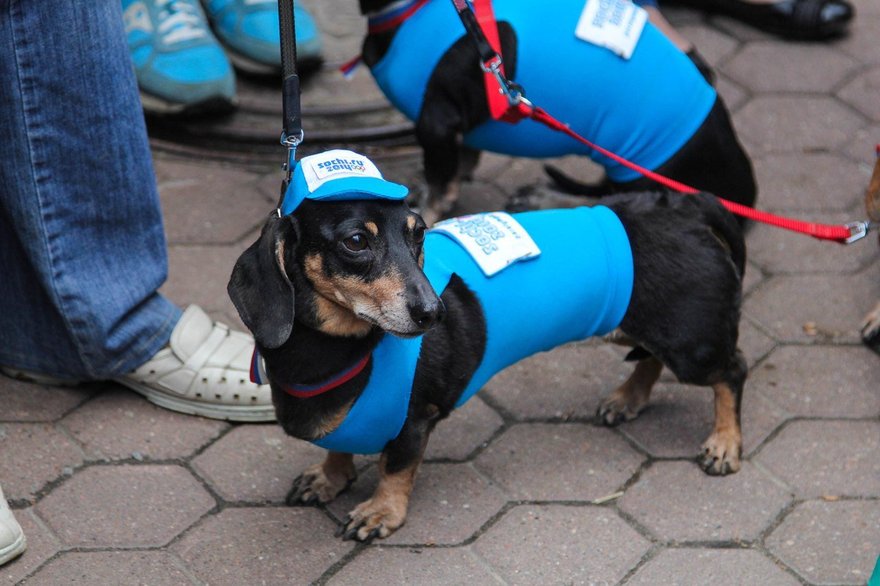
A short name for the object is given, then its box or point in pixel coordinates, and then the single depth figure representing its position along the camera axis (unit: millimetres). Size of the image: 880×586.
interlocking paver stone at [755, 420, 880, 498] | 3209
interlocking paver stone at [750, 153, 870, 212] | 4316
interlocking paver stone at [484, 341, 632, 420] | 3475
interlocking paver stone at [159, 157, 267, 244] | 4051
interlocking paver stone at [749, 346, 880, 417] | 3486
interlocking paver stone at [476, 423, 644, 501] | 3189
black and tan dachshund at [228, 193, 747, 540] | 2539
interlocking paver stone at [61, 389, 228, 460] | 3230
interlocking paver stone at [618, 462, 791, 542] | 3068
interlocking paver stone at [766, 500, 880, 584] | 2941
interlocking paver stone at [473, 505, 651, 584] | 2924
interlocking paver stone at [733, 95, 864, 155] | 4633
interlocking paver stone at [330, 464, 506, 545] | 3033
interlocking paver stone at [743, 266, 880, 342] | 3777
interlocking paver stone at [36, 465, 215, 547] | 2957
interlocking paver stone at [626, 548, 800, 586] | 2914
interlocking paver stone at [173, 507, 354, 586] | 2881
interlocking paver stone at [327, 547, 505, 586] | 2896
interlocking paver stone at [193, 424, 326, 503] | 3135
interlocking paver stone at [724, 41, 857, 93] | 4980
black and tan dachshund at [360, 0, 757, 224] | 3574
